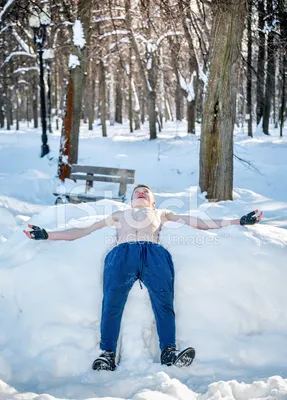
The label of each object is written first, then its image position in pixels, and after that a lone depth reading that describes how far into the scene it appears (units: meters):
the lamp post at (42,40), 12.55
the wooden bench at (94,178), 8.91
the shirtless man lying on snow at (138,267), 3.27
